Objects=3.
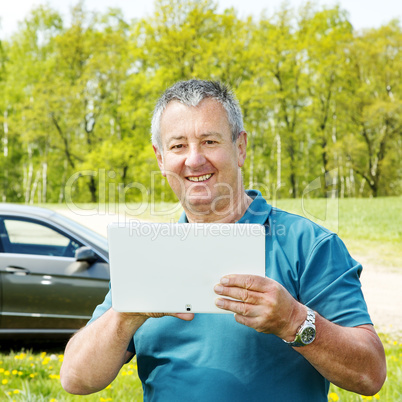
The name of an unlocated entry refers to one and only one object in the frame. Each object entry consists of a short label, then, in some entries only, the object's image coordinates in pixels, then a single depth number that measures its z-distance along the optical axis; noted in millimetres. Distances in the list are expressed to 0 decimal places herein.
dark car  5137
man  1611
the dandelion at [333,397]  3605
